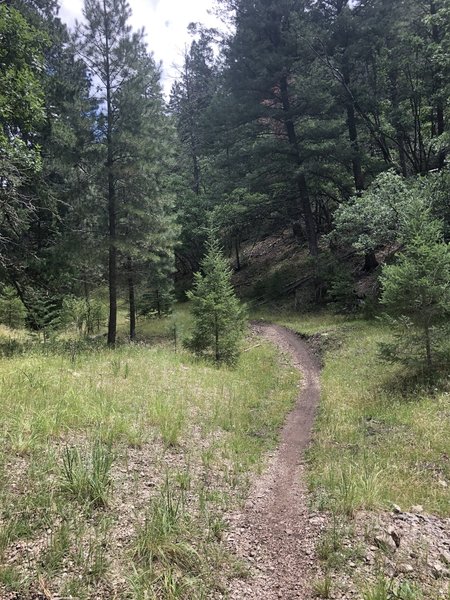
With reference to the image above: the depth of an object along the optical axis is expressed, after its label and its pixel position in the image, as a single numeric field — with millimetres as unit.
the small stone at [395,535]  4010
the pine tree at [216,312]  13961
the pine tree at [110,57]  14305
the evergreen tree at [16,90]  9172
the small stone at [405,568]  3643
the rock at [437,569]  3596
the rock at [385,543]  3961
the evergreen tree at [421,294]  9188
